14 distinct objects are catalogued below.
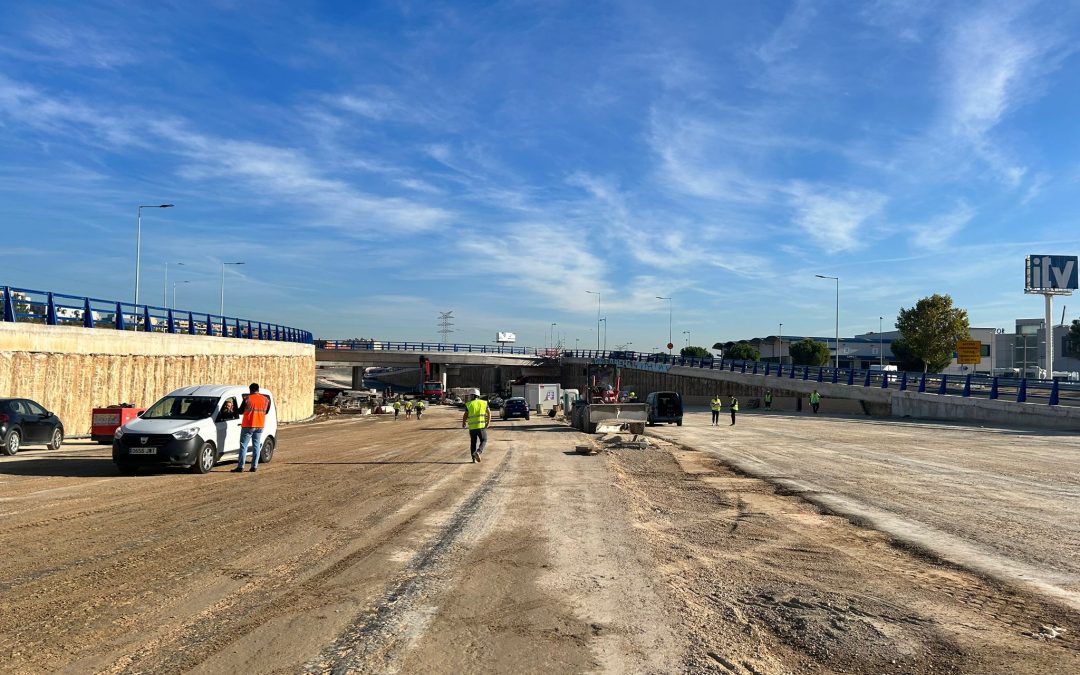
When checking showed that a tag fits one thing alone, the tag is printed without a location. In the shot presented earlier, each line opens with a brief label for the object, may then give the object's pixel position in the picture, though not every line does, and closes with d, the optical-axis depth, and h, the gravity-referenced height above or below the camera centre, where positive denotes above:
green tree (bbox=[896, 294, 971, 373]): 58.03 +3.40
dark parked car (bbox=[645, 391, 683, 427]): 33.62 -2.13
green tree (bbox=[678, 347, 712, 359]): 137.98 +2.38
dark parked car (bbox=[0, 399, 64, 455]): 16.39 -1.97
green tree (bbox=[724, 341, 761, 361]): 109.12 +1.94
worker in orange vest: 14.14 -1.44
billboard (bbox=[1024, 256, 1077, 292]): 47.47 +6.74
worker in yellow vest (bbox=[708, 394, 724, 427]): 33.31 -2.05
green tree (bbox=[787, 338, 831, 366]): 96.56 +1.93
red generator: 20.80 -2.15
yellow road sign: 52.81 +1.47
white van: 13.09 -1.59
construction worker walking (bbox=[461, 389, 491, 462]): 16.27 -1.44
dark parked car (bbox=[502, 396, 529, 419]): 46.97 -3.23
